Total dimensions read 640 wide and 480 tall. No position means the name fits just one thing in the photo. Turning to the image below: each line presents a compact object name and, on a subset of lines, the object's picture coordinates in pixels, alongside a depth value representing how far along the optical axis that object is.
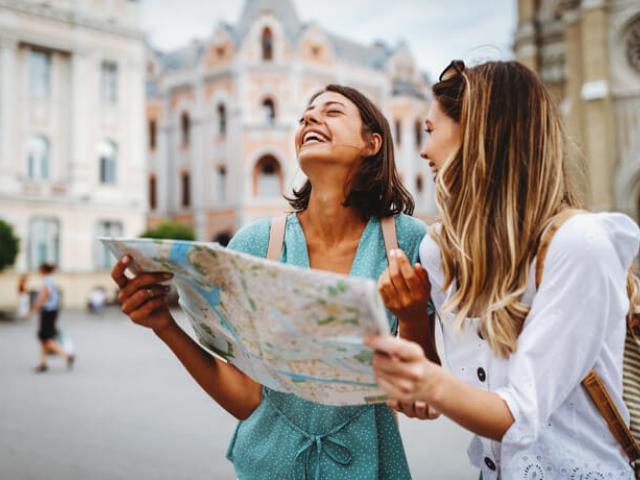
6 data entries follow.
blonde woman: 1.39
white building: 27.39
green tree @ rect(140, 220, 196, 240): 26.39
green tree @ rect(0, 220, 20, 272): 22.17
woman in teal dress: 1.93
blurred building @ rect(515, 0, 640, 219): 22.45
